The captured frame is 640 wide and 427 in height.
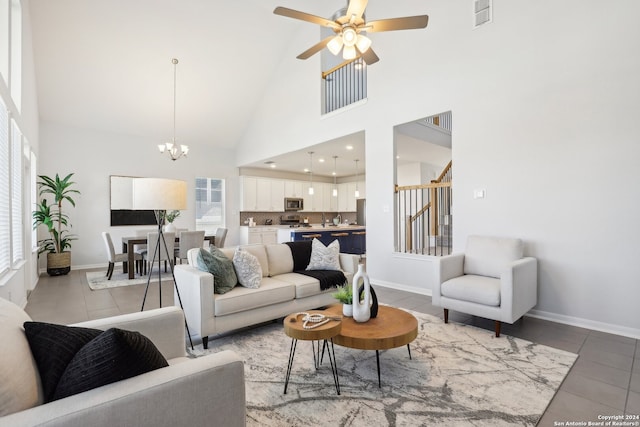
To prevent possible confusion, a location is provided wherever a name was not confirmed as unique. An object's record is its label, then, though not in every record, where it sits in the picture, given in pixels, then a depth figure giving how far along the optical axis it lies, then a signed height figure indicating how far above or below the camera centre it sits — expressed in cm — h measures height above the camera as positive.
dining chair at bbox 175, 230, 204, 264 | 585 -46
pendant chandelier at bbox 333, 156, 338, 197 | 933 +117
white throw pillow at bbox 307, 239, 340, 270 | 393 -54
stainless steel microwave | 1003 +33
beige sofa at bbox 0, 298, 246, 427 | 94 -57
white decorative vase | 236 -67
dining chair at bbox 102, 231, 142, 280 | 567 -72
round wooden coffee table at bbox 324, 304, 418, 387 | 209 -82
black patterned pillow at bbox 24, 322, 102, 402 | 110 -47
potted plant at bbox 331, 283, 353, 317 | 248 -68
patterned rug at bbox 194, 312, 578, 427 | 185 -117
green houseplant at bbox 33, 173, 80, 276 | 580 -29
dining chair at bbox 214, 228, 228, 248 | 677 -48
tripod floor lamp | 274 +19
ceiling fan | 286 +175
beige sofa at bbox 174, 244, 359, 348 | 281 -79
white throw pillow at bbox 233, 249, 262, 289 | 321 -56
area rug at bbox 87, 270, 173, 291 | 521 -111
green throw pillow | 302 -51
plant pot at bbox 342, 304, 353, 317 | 248 -75
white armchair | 297 -72
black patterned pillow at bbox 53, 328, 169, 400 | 104 -49
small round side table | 202 -75
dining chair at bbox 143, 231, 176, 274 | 547 -49
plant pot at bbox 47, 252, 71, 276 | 596 -87
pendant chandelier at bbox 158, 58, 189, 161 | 624 +139
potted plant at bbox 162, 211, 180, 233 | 629 -8
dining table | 565 -50
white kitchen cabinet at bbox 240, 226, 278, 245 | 894 -57
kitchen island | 755 -52
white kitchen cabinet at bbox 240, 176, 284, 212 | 927 +62
